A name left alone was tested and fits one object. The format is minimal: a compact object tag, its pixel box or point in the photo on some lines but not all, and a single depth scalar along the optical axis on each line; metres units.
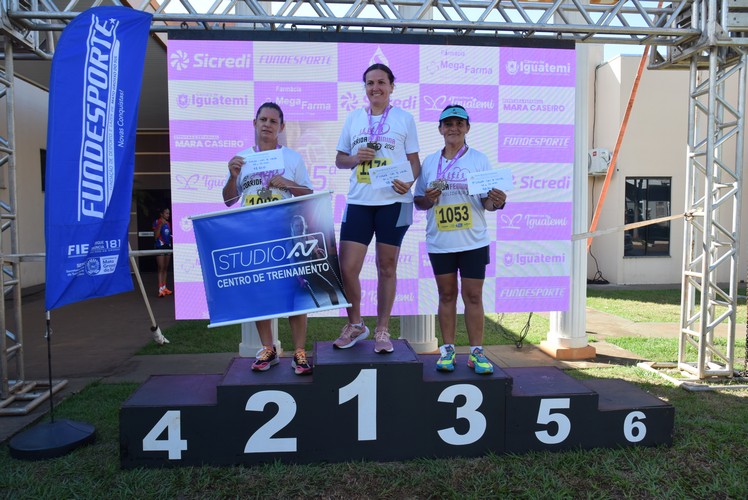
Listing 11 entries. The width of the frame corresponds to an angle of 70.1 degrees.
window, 11.73
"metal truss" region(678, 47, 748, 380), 4.96
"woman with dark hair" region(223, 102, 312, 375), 3.51
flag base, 3.38
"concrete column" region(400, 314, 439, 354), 5.93
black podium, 3.20
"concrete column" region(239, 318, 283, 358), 5.67
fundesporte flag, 3.38
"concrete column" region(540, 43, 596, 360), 5.85
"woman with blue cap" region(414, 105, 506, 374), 3.44
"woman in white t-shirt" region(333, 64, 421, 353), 3.44
